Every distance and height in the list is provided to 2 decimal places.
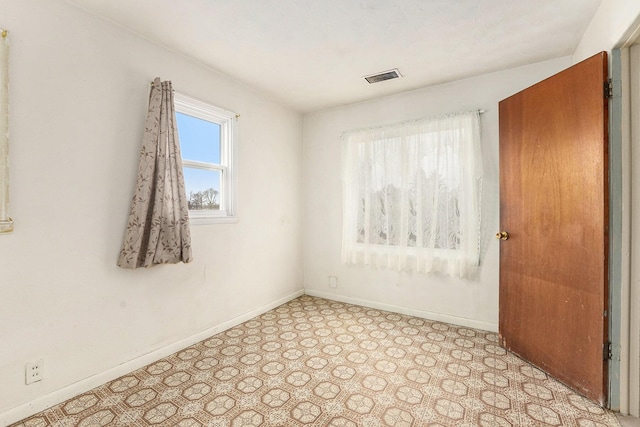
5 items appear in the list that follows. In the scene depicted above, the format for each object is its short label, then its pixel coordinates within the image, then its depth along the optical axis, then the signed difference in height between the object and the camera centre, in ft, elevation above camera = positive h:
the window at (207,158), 8.30 +1.65
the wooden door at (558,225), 5.59 -0.27
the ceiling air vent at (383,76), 8.84 +4.22
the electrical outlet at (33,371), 5.32 -2.88
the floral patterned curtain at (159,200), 6.60 +0.31
